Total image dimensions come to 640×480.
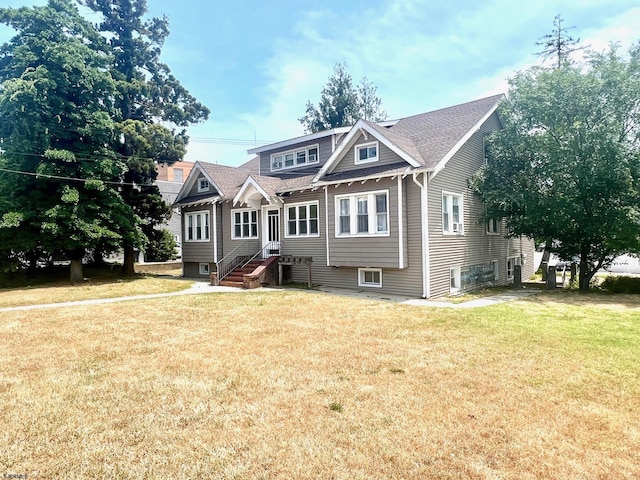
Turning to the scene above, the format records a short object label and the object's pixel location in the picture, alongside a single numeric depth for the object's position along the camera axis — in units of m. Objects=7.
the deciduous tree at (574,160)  14.45
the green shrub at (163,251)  30.52
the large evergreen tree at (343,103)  40.25
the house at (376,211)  13.85
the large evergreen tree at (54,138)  16.72
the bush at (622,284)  15.53
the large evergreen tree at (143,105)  20.92
